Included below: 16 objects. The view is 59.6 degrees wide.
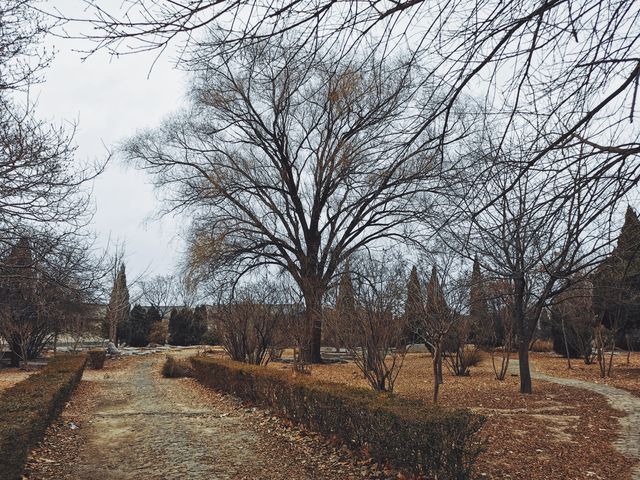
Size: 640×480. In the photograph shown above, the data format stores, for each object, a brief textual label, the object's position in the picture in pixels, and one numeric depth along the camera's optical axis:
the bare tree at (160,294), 49.79
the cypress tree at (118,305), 31.50
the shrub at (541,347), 32.08
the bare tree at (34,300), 7.98
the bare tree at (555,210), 3.98
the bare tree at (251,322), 17.42
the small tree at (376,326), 10.57
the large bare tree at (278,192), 21.06
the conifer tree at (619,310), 15.40
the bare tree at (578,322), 19.98
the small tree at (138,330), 37.61
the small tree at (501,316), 14.88
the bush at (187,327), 39.16
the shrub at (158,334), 37.78
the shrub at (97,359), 22.92
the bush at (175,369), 19.59
